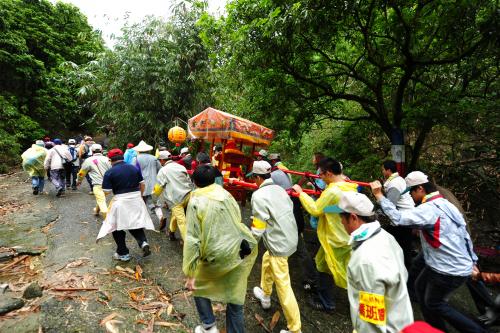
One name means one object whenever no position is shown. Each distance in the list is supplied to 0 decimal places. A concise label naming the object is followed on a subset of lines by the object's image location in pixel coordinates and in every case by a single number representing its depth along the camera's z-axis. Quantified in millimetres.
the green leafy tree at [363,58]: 5270
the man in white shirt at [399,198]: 4598
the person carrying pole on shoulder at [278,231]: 3604
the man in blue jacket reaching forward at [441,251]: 3350
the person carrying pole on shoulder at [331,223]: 3682
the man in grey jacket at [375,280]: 1901
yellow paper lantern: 9330
